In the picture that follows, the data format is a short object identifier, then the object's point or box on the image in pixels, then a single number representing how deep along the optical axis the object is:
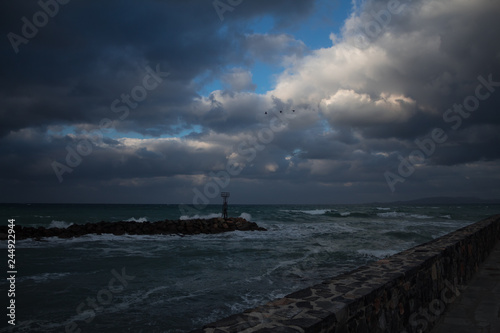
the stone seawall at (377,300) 2.37
